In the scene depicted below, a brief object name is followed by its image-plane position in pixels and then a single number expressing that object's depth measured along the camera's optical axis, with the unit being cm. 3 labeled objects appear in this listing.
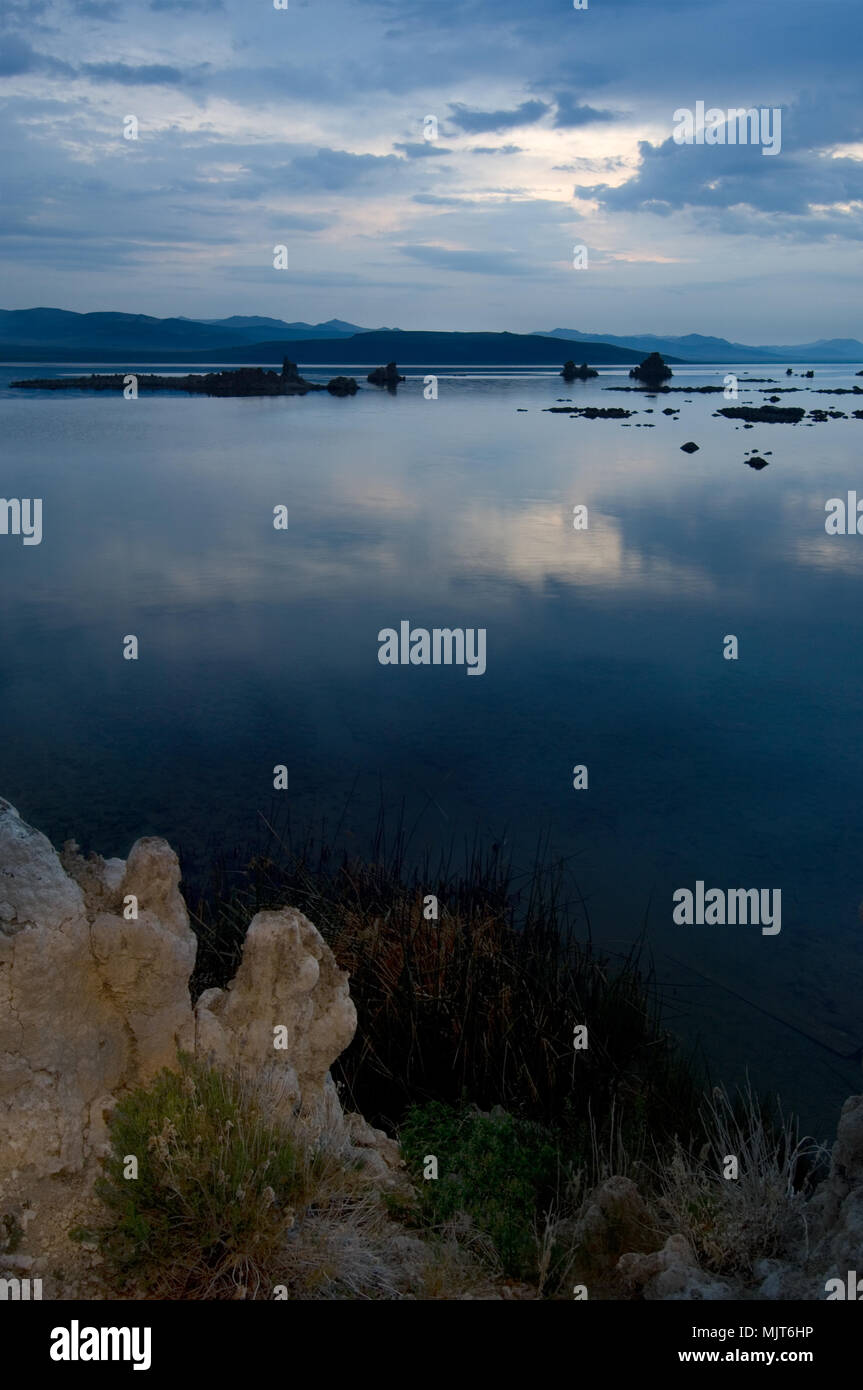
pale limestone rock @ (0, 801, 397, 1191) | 412
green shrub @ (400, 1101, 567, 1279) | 468
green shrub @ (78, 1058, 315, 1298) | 400
